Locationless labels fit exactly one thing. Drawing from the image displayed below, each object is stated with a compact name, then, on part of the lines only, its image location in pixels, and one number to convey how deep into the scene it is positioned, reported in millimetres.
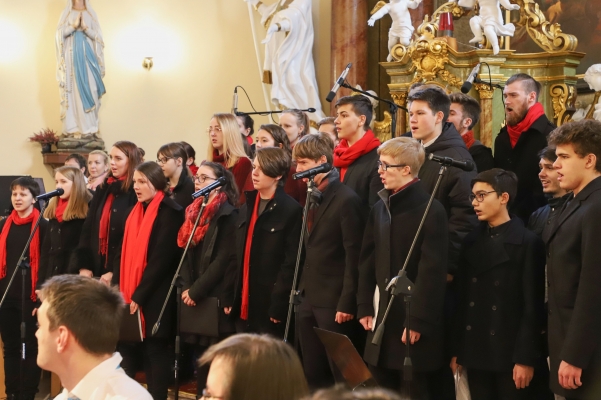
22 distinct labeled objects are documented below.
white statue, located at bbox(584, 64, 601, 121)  6852
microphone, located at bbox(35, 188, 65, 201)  5309
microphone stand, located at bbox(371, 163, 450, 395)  3447
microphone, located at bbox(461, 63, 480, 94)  4770
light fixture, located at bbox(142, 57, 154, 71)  11765
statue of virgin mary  11078
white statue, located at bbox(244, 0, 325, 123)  10180
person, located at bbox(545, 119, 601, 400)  3039
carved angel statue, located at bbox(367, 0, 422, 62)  8273
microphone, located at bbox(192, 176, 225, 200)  4598
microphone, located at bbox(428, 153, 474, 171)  3549
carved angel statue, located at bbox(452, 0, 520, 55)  7079
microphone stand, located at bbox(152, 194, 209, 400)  4680
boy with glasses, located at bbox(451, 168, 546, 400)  3623
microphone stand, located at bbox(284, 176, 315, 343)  4105
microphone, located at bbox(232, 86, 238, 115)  8281
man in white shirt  2475
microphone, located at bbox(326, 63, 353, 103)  5299
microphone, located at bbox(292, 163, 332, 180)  4141
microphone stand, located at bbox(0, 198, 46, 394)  5457
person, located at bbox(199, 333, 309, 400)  1719
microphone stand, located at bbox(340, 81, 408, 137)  5848
